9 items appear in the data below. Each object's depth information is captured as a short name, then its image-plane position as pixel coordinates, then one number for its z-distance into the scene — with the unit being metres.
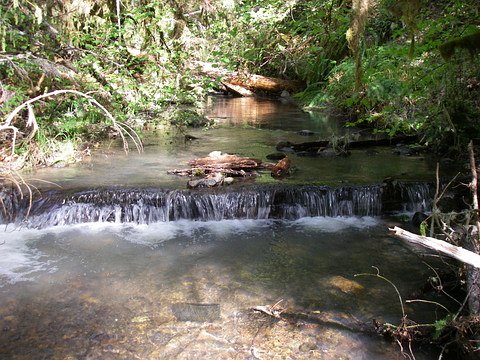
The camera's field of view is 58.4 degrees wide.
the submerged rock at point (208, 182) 7.38
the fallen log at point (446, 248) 2.81
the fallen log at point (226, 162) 8.17
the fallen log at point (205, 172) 7.95
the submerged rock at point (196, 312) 4.31
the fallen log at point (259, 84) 22.47
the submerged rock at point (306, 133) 12.20
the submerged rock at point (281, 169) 8.00
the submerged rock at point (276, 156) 9.31
